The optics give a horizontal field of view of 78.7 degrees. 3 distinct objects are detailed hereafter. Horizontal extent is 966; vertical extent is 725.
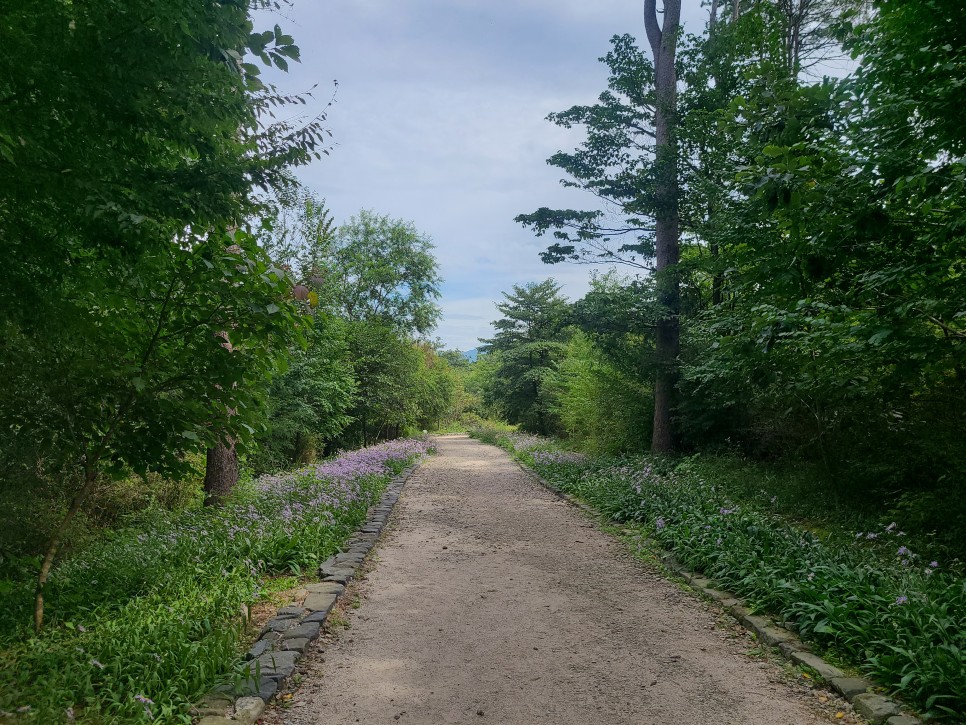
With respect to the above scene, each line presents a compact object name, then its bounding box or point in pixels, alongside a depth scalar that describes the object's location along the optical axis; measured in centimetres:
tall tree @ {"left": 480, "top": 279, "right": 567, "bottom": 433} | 2956
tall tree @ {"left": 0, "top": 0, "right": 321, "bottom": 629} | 283
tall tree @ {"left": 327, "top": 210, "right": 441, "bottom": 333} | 2991
